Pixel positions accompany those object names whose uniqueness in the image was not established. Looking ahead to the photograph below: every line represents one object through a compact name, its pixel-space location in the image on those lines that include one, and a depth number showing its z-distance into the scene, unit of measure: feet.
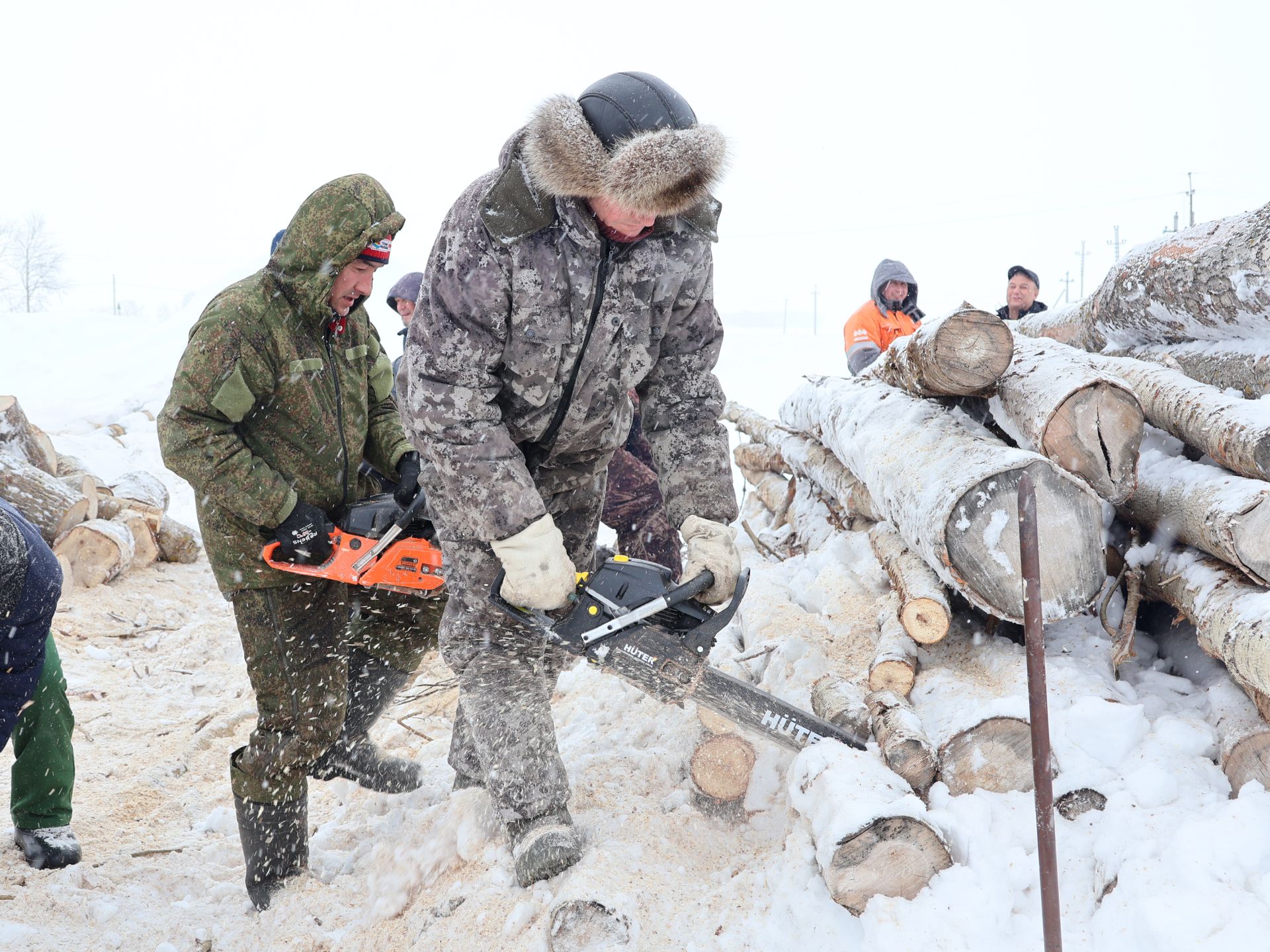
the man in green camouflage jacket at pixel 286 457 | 8.34
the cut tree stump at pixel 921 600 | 8.53
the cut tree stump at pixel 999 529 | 7.66
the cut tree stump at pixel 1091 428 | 8.26
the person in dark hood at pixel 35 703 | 7.90
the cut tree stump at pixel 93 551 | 19.66
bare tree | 116.26
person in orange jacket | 21.93
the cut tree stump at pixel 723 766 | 8.37
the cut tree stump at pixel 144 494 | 22.88
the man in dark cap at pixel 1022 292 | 22.33
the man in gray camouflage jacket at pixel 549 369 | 6.73
